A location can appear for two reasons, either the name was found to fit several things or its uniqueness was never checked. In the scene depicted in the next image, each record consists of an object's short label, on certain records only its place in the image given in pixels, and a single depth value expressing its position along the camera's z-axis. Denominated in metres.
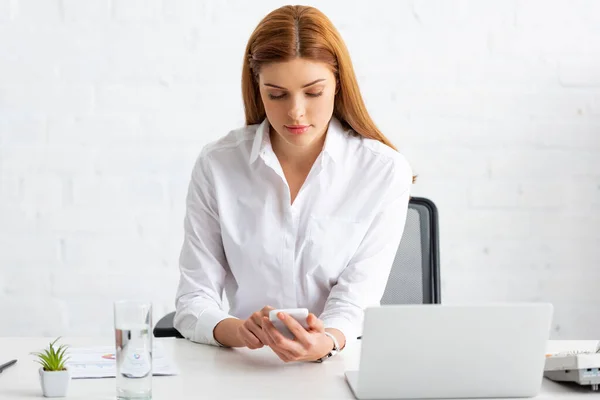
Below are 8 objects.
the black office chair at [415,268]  3.28
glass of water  2.27
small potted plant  2.35
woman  2.90
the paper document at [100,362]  2.50
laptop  2.28
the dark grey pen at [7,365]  2.53
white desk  2.38
